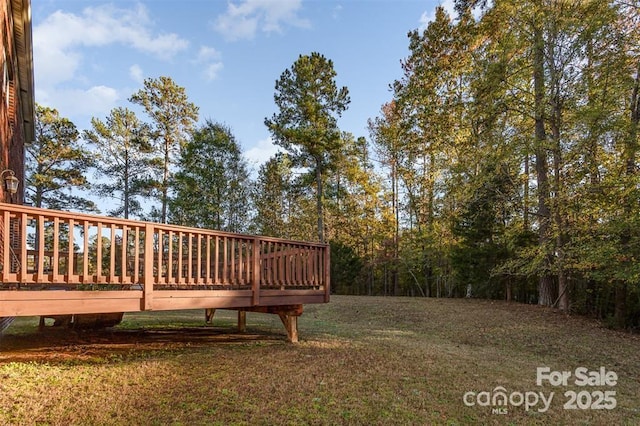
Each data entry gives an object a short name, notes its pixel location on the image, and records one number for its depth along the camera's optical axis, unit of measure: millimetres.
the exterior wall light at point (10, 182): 6645
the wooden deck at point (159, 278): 3537
